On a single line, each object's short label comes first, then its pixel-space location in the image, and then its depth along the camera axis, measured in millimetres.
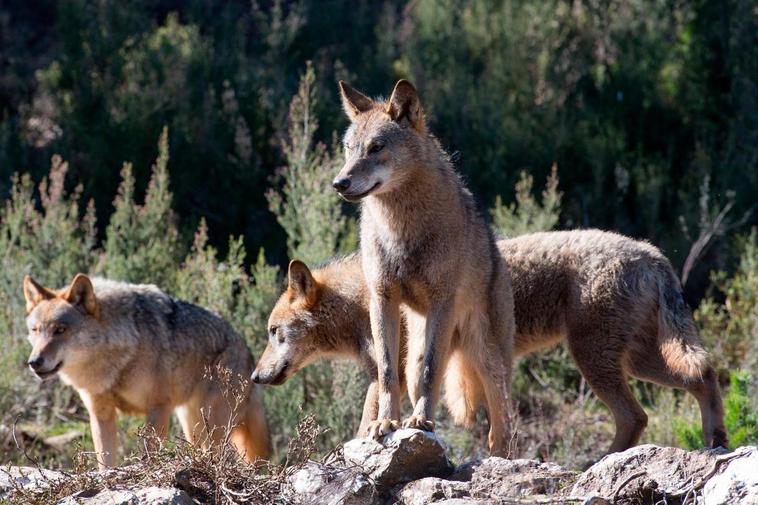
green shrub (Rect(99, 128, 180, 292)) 19937
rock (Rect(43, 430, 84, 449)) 18187
